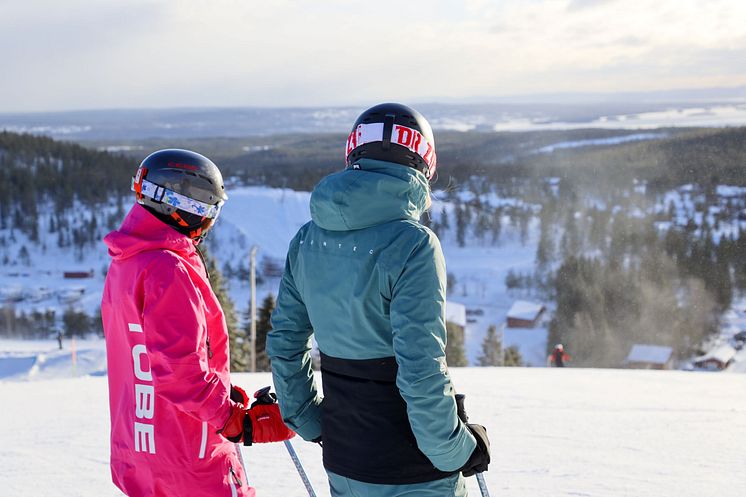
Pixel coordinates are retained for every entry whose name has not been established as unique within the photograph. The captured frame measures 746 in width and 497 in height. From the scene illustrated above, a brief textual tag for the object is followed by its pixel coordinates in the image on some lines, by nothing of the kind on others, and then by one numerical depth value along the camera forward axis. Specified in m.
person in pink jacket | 2.00
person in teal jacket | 1.67
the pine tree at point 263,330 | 23.59
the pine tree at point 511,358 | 35.27
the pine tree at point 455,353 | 35.22
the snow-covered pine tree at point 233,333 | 22.57
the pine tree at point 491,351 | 46.22
